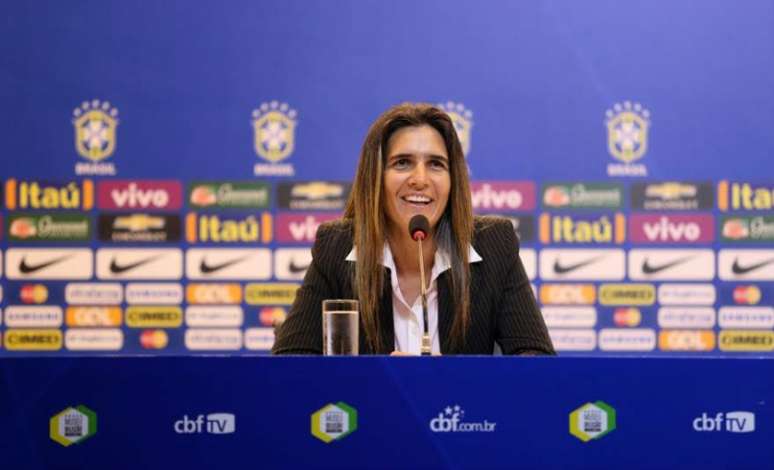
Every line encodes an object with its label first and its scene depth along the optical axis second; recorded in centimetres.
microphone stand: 446
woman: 523
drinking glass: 439
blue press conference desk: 339
